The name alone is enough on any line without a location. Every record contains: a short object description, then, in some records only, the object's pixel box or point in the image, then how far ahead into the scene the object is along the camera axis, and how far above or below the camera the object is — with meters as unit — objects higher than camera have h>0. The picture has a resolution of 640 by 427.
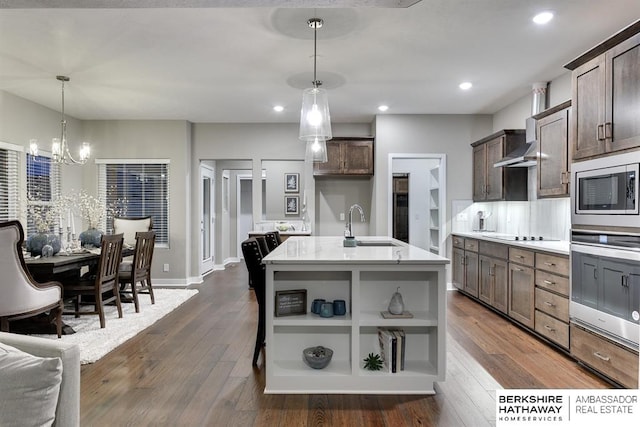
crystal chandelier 4.39 +0.73
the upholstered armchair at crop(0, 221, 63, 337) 3.06 -0.60
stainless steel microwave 2.44 +0.14
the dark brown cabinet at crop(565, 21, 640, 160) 2.46 +0.80
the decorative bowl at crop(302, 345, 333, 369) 2.61 -0.98
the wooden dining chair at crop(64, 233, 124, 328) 3.92 -0.73
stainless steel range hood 4.48 +0.95
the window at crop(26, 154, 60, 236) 5.38 +0.36
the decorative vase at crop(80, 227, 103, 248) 4.75 -0.34
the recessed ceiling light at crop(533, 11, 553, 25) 2.98 +1.51
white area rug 3.39 -1.19
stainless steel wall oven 2.41 -0.48
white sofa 1.26 -0.52
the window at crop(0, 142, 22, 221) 4.91 +0.37
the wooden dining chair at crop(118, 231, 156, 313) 4.57 -0.69
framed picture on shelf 2.66 -0.63
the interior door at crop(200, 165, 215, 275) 7.90 -0.17
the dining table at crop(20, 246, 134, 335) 3.59 -0.55
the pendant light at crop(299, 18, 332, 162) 3.39 +0.84
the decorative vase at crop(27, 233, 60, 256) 3.99 -0.34
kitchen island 2.56 -0.72
